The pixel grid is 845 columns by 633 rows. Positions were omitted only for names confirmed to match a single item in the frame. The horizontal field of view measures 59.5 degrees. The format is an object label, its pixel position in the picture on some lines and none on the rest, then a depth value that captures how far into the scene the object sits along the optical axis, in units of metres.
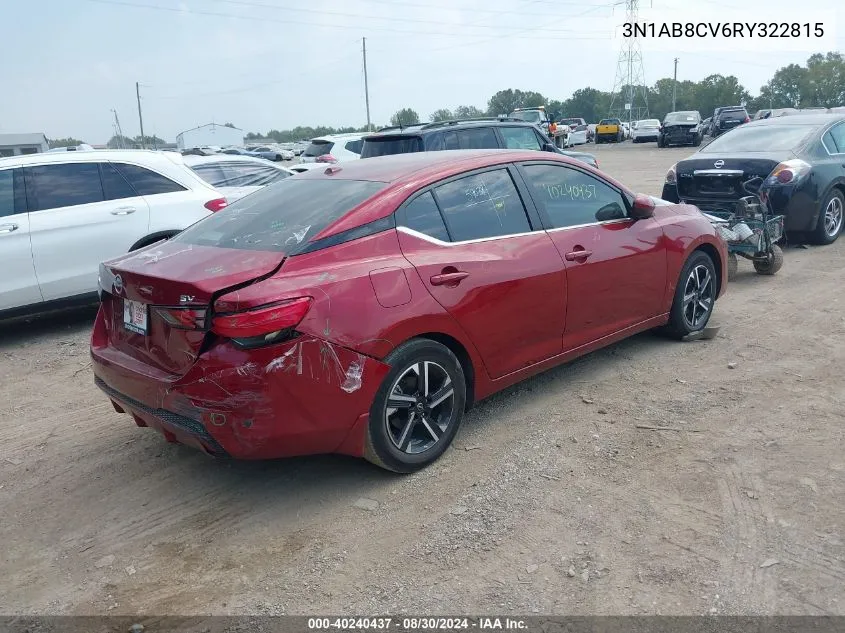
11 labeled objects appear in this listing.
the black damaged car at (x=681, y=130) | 35.25
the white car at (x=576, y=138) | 42.83
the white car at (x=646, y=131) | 43.92
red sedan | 3.29
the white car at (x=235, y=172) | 9.10
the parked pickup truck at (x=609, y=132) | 48.97
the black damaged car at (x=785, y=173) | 8.87
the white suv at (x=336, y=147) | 18.14
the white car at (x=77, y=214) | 6.60
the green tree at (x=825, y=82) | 83.79
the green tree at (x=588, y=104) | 121.50
